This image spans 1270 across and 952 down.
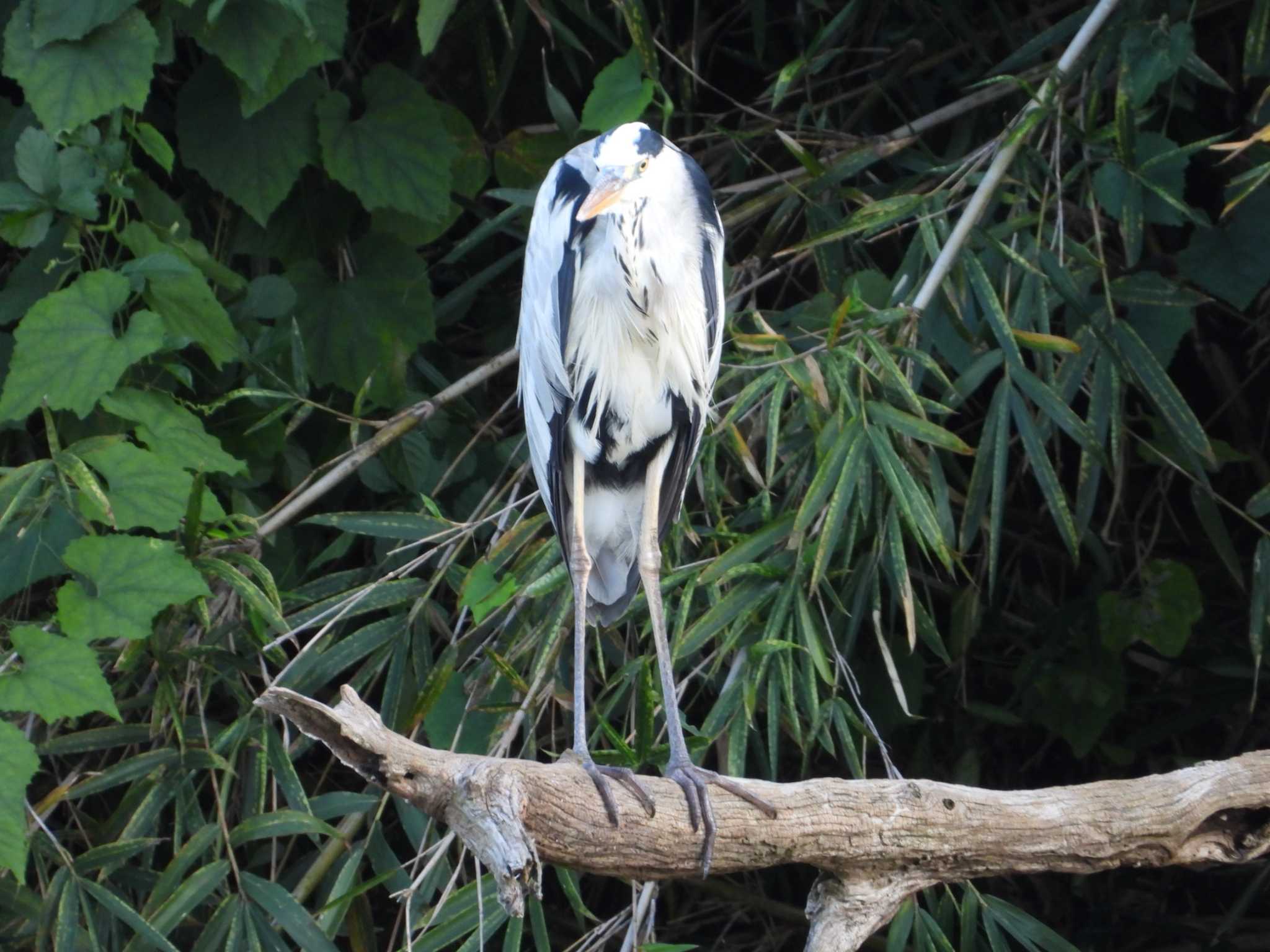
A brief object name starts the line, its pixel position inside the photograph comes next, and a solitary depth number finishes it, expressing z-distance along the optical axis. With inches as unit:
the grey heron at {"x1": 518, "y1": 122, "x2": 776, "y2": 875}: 808.7
